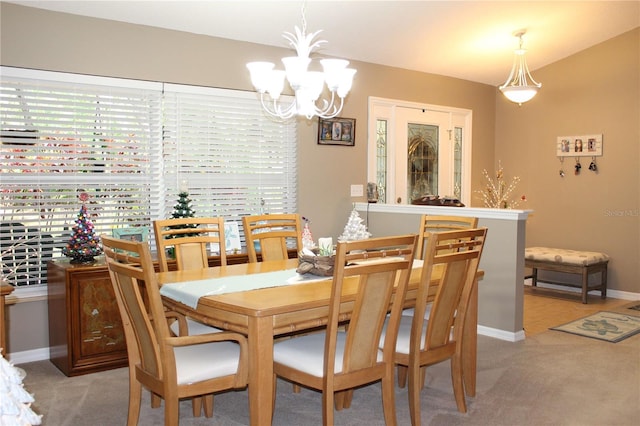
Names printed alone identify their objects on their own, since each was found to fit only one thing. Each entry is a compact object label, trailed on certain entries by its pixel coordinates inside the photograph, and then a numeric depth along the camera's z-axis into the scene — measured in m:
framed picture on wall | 5.52
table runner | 2.66
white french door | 6.06
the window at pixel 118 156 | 3.97
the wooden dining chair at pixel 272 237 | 3.79
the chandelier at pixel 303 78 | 3.08
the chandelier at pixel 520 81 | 5.54
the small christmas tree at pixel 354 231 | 4.95
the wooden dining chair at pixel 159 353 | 2.37
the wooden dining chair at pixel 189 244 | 3.44
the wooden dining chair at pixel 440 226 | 3.68
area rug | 4.72
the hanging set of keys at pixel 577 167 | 6.54
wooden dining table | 2.36
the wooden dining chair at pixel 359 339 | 2.42
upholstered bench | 5.93
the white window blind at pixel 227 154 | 4.70
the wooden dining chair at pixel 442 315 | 2.77
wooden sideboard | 3.74
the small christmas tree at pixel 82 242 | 3.88
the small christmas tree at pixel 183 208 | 4.43
